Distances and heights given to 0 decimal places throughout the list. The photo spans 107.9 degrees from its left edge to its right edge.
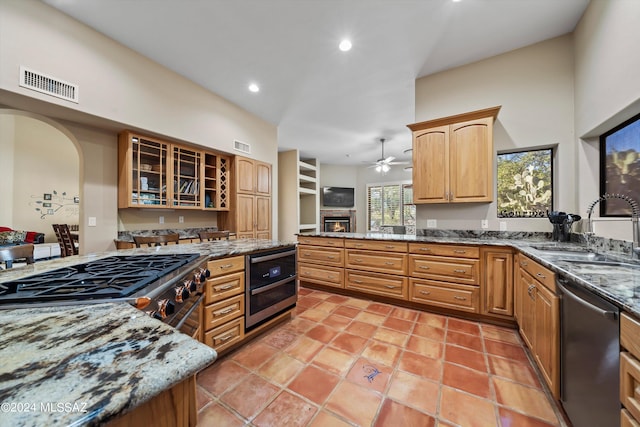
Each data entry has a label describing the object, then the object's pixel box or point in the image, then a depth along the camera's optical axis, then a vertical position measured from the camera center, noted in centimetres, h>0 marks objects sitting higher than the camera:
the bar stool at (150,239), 245 -27
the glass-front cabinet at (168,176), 307 +58
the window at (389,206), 763 +29
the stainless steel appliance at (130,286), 83 -30
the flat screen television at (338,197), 806 +61
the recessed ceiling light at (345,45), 258 +191
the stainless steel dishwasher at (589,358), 90 -64
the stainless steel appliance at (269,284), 204 -67
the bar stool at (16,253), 129 -23
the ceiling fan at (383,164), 537 +118
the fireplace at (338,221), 816 -24
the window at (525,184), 275 +38
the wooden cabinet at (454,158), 270 +69
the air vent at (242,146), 411 +123
